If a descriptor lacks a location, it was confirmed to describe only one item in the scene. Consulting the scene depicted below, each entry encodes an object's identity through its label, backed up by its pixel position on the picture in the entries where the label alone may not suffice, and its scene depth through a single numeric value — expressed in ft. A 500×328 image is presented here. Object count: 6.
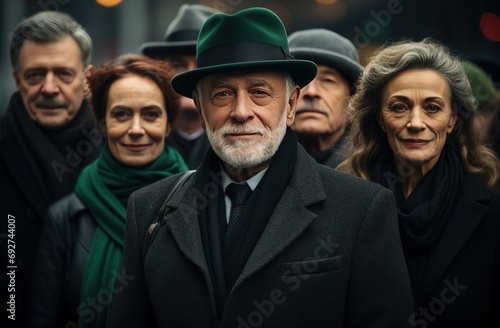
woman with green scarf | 12.00
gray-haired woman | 10.12
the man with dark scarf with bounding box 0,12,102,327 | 13.30
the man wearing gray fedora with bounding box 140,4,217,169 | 17.03
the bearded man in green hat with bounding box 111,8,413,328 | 8.74
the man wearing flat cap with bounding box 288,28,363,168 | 14.33
